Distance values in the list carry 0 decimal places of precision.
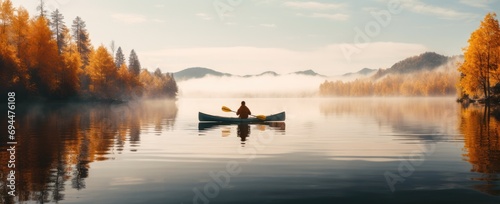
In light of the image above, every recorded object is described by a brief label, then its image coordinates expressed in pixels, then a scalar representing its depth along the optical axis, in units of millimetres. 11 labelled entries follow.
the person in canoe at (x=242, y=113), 38500
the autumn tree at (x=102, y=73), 95500
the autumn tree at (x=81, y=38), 105500
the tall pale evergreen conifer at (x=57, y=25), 92688
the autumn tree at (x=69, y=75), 74188
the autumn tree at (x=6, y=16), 64438
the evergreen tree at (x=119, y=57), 147125
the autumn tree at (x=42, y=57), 68188
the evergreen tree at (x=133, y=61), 149762
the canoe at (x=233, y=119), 38375
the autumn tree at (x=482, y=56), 68562
